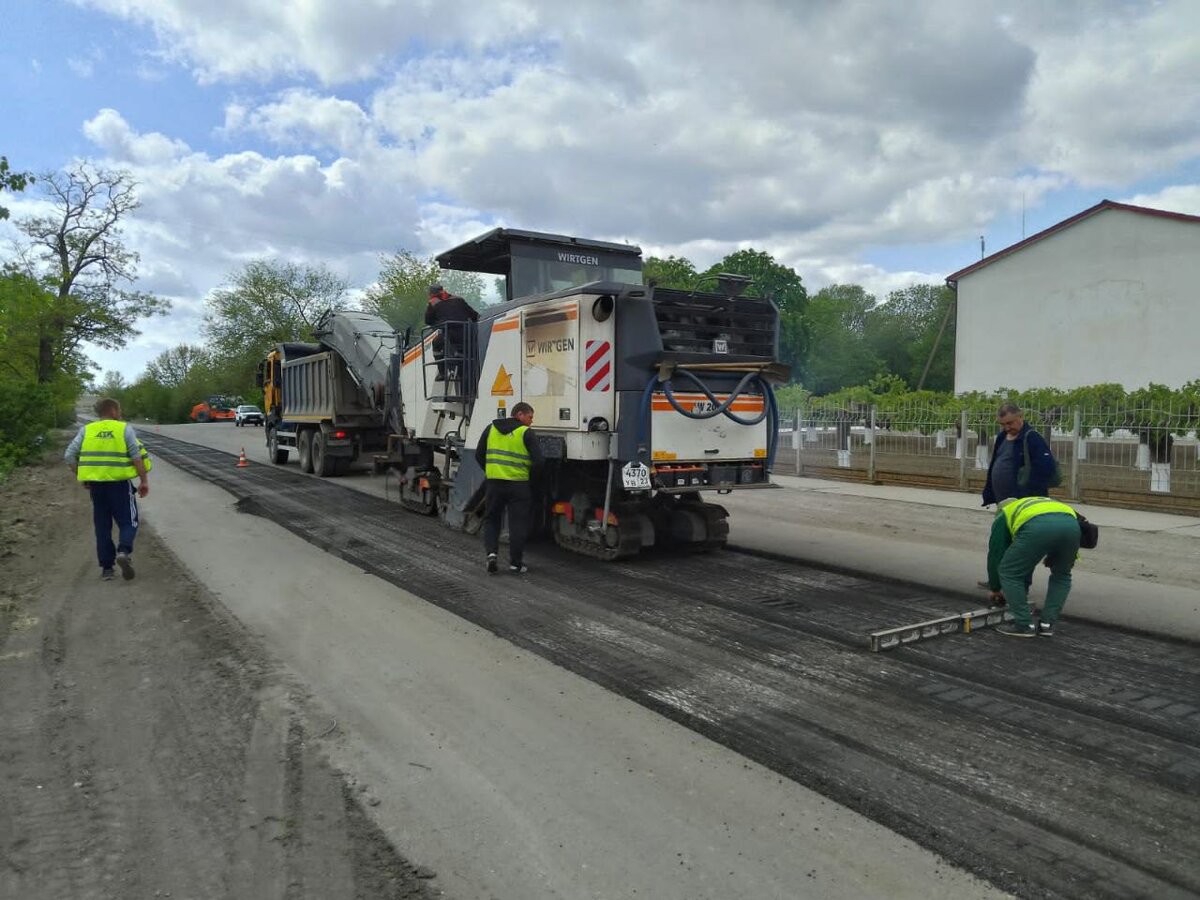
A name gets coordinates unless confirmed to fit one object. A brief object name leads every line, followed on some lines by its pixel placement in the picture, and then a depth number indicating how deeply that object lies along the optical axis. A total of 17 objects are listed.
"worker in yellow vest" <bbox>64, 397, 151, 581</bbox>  7.56
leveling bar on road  5.52
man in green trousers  5.53
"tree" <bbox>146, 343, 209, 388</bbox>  90.31
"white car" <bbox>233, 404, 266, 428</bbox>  49.62
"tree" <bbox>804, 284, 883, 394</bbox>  64.56
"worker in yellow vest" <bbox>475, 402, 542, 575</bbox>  7.80
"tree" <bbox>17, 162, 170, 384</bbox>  35.03
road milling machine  7.58
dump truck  15.62
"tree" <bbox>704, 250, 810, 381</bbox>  59.84
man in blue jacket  6.59
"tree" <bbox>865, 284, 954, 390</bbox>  62.53
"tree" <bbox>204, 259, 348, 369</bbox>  52.28
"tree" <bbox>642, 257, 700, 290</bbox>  53.06
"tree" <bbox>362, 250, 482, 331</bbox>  36.19
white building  28.30
